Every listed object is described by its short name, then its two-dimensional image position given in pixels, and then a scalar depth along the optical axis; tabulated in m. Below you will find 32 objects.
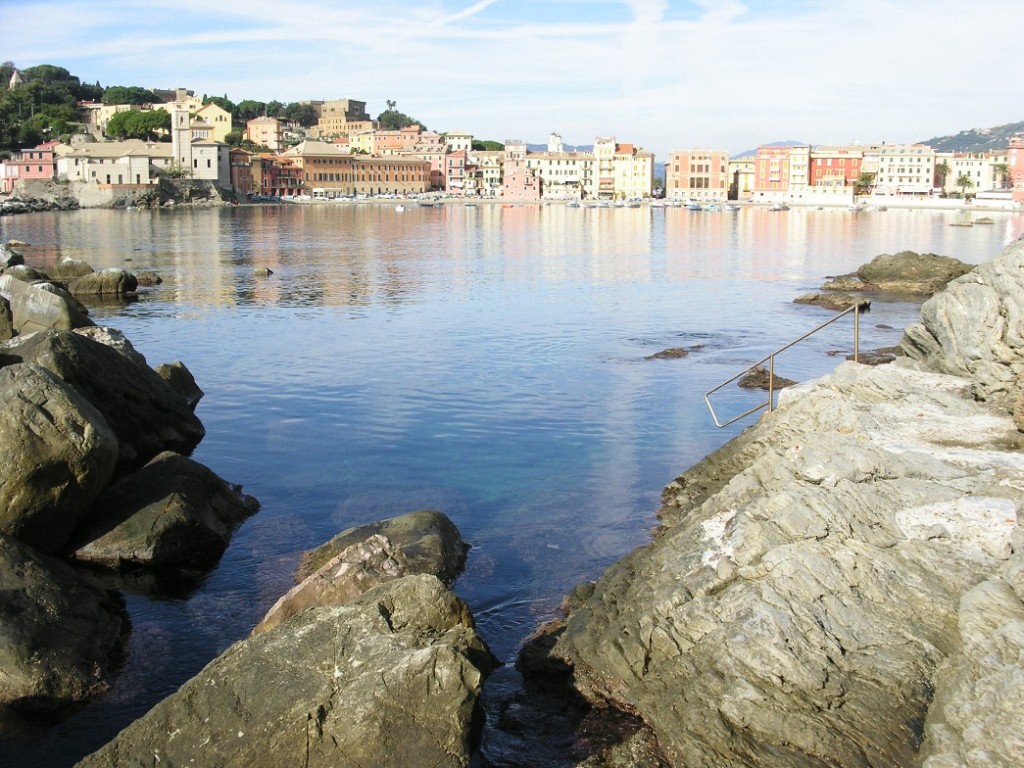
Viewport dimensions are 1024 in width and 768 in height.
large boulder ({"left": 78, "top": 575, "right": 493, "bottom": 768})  6.40
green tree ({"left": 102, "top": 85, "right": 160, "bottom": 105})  191.38
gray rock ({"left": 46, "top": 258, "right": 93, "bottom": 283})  39.05
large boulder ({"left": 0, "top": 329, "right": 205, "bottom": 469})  12.98
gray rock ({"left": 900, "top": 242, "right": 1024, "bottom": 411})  11.09
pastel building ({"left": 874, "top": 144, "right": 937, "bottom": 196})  163.12
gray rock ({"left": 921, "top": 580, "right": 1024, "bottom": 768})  6.00
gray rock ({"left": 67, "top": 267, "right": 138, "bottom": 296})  37.34
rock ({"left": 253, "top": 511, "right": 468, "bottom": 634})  9.04
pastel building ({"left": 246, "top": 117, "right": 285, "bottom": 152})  189.25
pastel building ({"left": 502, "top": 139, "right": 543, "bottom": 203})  172.88
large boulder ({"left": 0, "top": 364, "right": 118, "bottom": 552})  9.77
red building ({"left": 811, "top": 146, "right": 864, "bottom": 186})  161.50
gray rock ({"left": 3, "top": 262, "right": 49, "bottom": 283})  30.72
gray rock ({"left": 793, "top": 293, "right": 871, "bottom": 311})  34.03
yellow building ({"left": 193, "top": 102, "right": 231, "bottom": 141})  176.56
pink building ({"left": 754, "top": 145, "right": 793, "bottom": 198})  160.88
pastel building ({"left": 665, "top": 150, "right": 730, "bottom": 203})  173.25
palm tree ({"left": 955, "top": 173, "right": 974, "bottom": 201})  168.09
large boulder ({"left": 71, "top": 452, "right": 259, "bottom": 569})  10.86
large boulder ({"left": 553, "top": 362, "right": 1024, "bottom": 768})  6.63
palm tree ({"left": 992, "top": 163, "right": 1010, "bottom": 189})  167.50
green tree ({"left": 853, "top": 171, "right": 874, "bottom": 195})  160.88
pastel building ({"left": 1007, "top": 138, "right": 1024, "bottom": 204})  162.00
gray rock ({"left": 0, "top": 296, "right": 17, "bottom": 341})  19.48
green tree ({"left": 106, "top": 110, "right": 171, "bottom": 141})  160.25
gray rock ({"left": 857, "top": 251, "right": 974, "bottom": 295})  38.09
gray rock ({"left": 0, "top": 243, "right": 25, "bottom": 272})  33.51
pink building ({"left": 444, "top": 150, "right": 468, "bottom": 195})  178.00
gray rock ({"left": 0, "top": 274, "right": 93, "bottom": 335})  20.25
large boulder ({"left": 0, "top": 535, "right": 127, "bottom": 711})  7.98
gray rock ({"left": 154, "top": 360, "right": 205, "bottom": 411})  18.28
